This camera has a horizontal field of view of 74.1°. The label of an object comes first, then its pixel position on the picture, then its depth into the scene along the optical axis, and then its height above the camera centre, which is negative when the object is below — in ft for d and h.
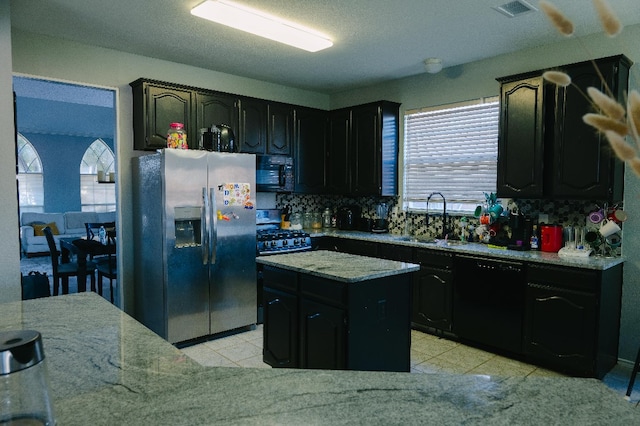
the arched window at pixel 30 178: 31.45 +0.81
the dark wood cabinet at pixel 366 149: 16.31 +1.66
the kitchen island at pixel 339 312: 8.30 -2.56
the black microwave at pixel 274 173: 16.22 +0.66
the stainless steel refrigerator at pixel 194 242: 12.25 -1.60
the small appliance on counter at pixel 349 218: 18.28 -1.19
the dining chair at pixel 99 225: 17.36 -1.82
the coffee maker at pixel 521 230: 12.40 -1.16
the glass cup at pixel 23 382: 2.27 -1.06
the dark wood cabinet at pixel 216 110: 14.48 +2.82
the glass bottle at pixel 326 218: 19.06 -1.25
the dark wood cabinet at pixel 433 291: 13.05 -3.16
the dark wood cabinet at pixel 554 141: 10.71 +1.36
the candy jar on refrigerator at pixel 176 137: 12.87 +1.61
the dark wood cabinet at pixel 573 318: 10.10 -3.17
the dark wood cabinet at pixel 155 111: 13.34 +2.55
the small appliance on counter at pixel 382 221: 17.16 -1.25
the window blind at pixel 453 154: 14.28 +1.32
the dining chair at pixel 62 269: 16.22 -3.07
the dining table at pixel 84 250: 16.33 -2.37
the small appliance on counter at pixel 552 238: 11.96 -1.33
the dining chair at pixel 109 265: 15.95 -2.92
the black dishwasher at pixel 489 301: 11.46 -3.14
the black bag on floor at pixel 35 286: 12.50 -2.92
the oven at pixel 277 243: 14.66 -1.89
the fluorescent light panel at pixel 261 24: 10.11 +4.32
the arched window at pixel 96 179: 34.04 +0.86
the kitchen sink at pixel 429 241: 13.47 -1.71
